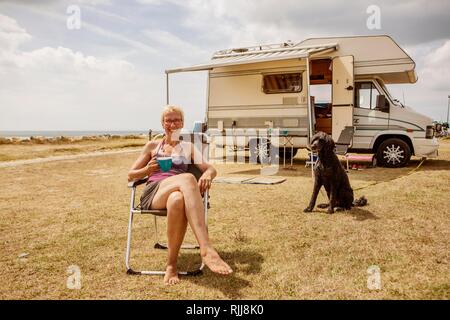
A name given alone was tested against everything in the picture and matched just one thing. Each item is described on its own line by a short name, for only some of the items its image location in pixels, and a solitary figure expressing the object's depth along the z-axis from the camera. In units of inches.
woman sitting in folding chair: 112.0
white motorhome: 358.9
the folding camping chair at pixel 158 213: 119.4
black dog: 196.5
